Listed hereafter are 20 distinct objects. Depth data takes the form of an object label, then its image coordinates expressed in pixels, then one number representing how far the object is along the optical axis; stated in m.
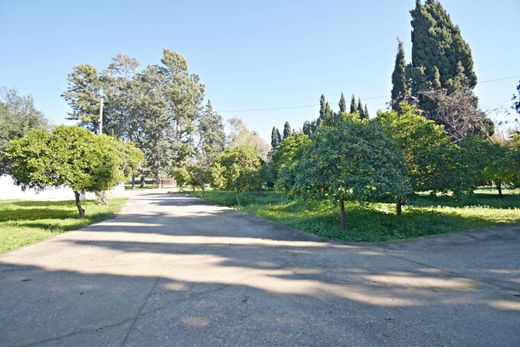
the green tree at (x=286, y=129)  65.19
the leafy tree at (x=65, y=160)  9.64
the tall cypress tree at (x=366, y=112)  46.88
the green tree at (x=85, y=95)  45.72
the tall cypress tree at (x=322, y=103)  50.00
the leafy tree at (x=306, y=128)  51.66
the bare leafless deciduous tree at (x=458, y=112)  19.30
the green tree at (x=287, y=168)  8.93
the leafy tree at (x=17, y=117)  24.94
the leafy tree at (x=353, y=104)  45.84
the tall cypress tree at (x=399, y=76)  29.14
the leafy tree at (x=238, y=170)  16.92
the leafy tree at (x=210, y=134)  48.66
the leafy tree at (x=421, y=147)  8.52
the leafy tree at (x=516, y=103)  11.62
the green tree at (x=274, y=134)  68.43
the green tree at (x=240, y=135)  55.84
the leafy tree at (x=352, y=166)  7.08
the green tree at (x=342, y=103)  47.19
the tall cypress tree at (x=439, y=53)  25.22
